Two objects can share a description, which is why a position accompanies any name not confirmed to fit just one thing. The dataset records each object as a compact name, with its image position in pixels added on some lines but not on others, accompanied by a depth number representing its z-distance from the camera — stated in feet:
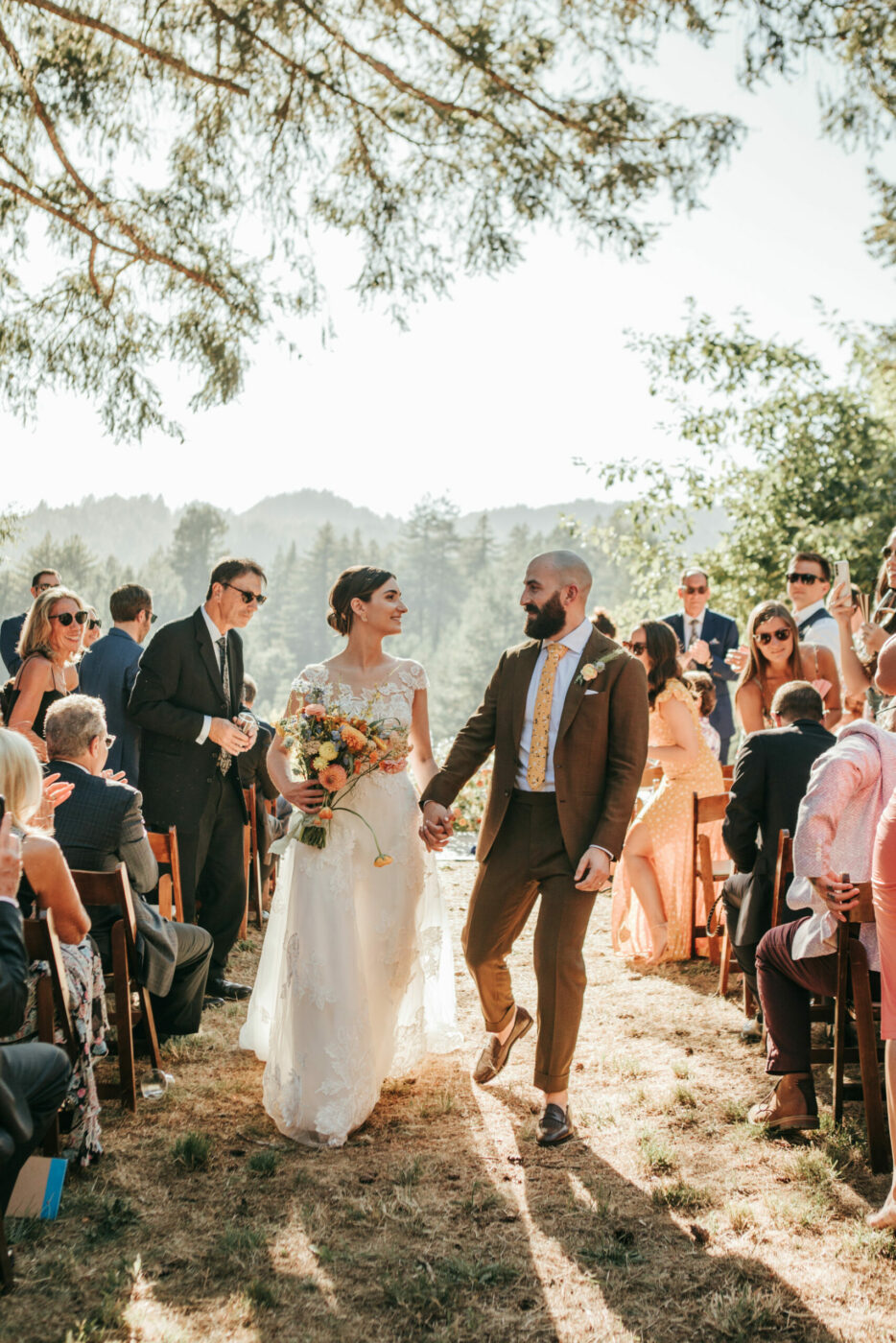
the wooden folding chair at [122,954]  14.05
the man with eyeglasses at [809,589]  23.94
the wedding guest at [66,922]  11.32
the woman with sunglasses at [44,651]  20.54
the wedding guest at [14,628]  25.98
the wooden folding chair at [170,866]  18.07
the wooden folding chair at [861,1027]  12.71
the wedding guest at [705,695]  23.44
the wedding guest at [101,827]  15.02
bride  14.23
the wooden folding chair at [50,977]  11.96
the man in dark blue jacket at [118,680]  21.77
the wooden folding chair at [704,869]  20.59
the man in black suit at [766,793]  16.53
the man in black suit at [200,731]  19.08
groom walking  13.99
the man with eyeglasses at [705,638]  28.22
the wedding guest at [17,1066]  9.80
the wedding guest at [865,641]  17.19
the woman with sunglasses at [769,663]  20.84
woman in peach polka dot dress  21.35
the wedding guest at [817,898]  12.72
